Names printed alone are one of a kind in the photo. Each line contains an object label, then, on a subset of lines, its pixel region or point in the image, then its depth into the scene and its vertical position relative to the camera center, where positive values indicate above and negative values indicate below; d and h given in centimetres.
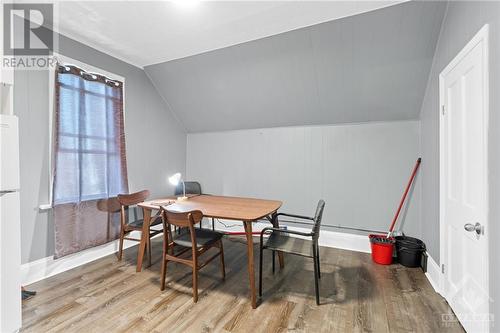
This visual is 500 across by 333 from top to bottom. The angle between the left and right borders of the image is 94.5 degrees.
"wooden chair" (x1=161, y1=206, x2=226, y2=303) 204 -72
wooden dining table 201 -45
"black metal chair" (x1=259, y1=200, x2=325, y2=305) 199 -76
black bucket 266 -102
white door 147 -15
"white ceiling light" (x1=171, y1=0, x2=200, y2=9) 207 +148
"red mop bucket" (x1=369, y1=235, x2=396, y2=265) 276 -103
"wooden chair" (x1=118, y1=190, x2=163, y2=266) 274 -66
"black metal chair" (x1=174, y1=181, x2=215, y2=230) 413 -38
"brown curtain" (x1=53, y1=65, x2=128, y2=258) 254 +9
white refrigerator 150 -41
